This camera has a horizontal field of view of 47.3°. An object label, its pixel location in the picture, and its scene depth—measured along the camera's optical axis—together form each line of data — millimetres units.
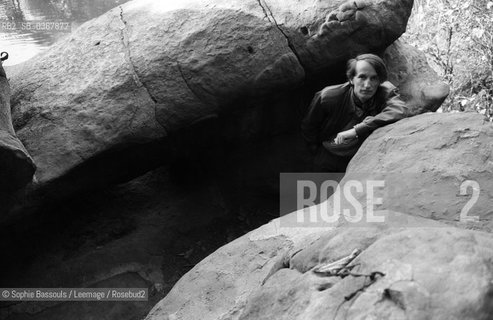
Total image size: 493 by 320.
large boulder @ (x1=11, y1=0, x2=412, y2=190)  3590
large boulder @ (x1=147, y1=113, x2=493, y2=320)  1518
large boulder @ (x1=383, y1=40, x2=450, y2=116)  4176
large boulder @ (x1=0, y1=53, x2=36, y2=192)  2904
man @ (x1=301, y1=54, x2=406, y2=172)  3502
